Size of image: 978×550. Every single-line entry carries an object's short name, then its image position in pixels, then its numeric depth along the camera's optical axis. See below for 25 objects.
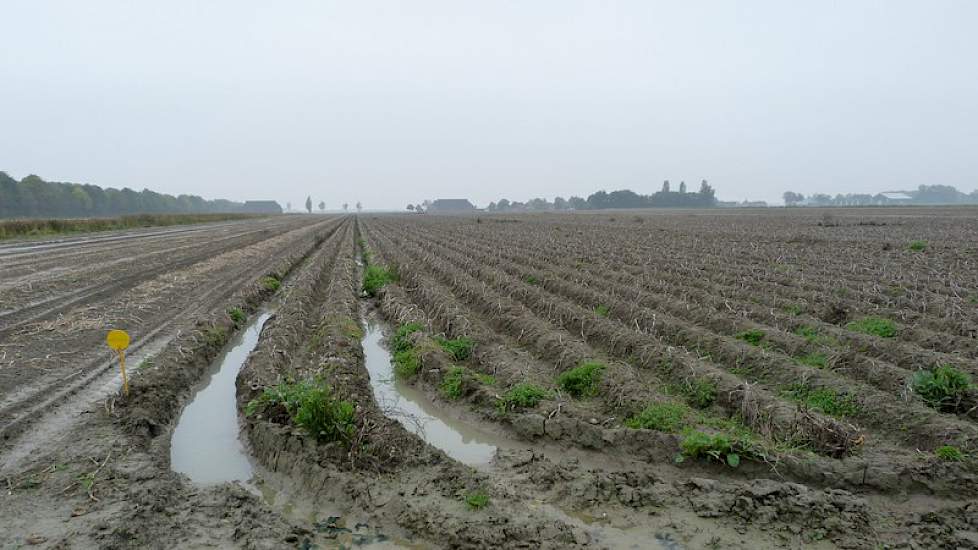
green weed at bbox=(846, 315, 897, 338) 8.10
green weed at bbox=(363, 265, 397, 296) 14.95
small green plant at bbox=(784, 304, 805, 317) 9.62
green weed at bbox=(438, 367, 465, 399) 7.04
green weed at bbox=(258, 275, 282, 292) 15.05
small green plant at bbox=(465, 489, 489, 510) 4.27
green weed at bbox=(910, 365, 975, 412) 5.61
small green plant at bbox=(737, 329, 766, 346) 8.12
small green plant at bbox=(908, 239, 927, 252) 18.33
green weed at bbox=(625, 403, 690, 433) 5.54
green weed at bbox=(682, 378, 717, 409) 6.21
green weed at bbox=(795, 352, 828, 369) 6.93
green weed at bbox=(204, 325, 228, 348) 9.33
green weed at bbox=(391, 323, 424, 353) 9.15
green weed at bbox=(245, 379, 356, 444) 5.33
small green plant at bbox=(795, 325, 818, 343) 7.94
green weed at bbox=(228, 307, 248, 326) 11.21
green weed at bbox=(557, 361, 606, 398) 6.79
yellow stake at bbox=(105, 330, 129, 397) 5.85
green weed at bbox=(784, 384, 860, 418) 5.73
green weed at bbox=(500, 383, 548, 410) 6.32
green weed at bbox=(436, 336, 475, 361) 8.48
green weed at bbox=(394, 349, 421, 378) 8.06
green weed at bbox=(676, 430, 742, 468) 4.93
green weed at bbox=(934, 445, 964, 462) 4.61
